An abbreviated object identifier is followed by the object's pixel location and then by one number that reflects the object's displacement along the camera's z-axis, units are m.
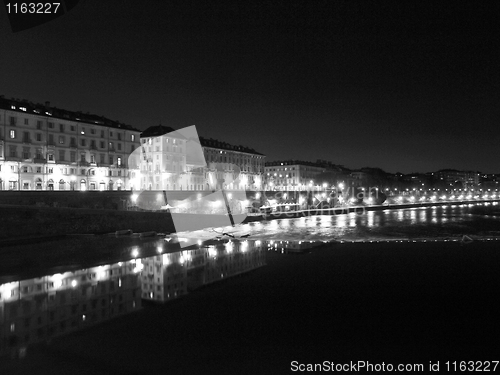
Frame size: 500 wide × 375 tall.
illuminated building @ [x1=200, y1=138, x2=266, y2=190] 83.88
